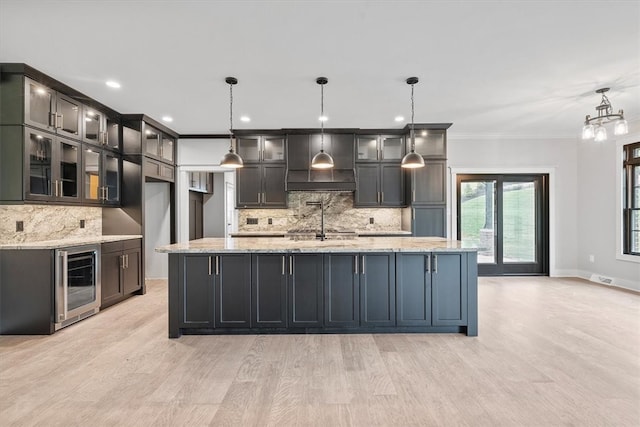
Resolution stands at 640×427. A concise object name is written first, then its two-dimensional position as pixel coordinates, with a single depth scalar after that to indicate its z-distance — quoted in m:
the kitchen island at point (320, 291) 3.24
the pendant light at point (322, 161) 3.79
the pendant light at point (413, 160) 3.75
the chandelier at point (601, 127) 3.91
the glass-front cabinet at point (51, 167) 3.42
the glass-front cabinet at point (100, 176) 4.21
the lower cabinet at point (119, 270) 4.15
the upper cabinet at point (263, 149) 5.88
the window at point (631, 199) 5.17
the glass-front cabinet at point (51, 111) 3.39
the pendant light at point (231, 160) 3.90
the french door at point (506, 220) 6.18
